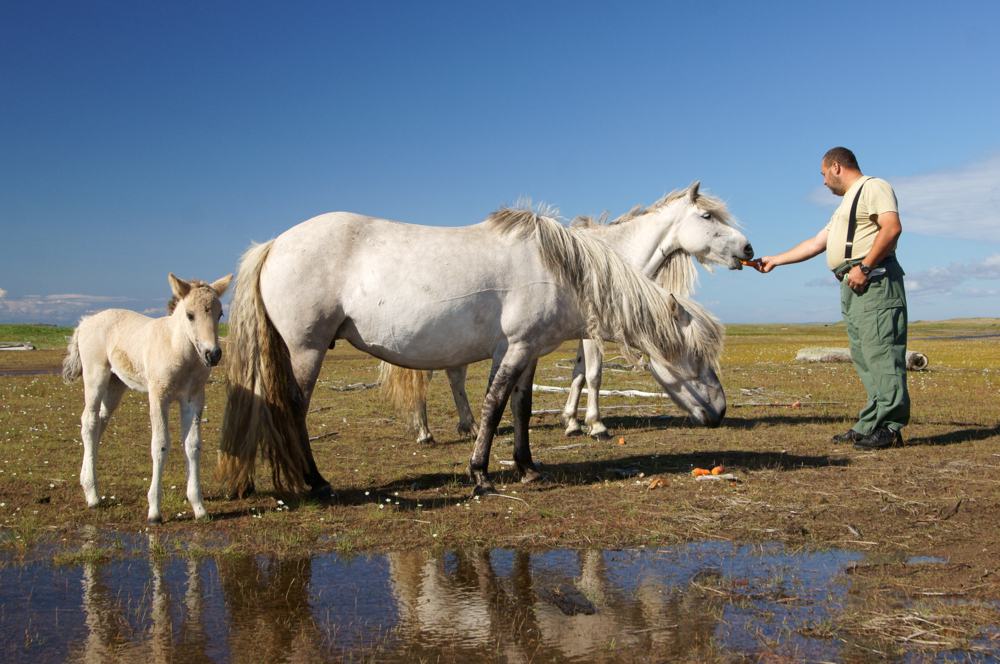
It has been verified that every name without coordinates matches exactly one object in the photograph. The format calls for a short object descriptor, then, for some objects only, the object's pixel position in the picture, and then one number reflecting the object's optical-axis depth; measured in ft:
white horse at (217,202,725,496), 20.10
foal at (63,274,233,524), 17.83
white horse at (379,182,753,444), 30.96
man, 25.82
